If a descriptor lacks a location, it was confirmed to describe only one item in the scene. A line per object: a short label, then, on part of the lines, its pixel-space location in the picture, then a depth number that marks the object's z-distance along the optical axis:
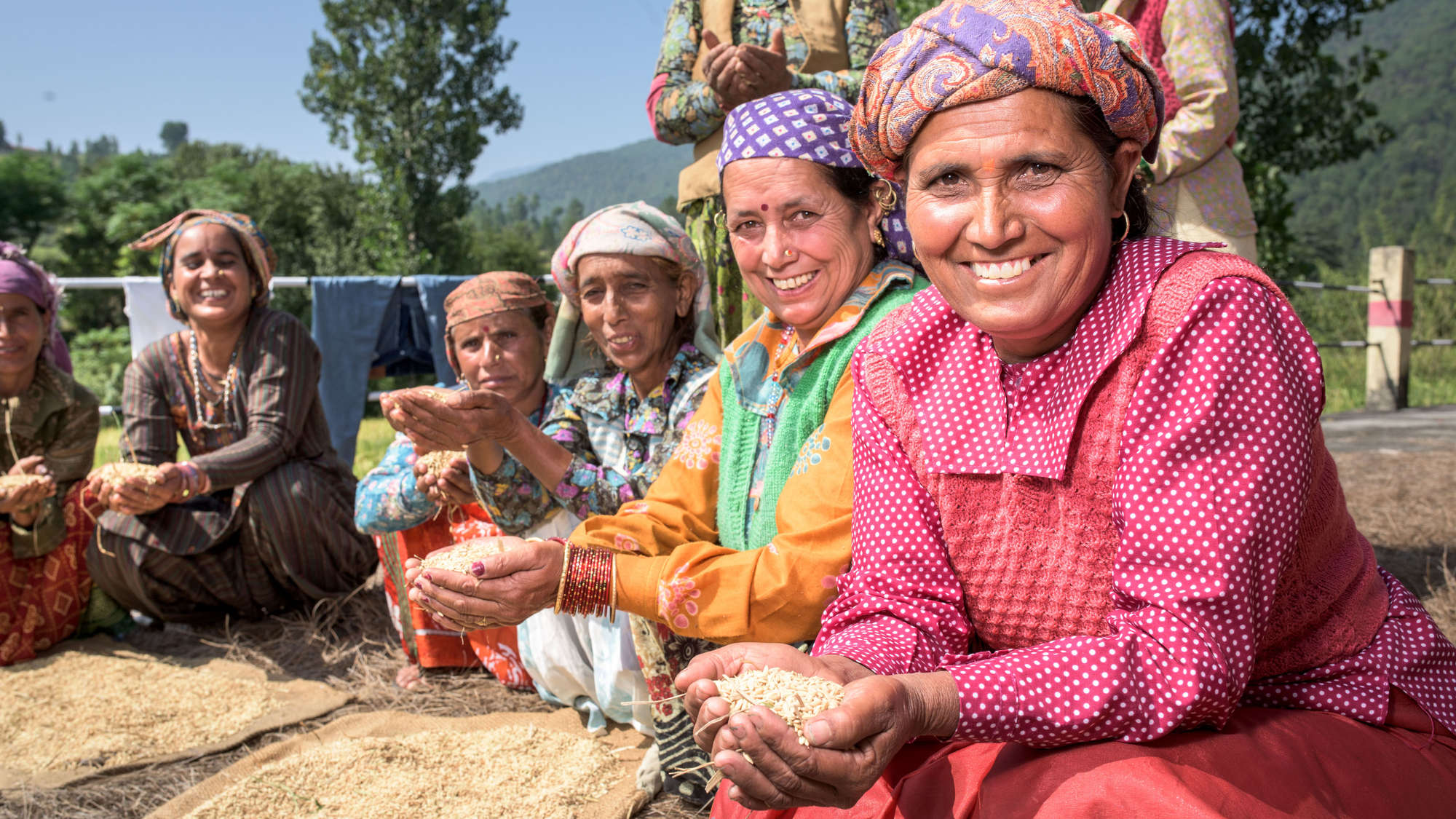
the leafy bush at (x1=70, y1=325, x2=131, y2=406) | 22.00
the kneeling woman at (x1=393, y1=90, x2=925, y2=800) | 1.95
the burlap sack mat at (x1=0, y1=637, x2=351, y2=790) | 2.94
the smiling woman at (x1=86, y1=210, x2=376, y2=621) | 4.04
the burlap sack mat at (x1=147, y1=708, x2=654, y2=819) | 2.57
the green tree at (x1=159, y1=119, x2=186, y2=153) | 173.50
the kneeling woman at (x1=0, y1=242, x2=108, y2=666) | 3.94
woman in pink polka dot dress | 1.34
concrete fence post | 9.09
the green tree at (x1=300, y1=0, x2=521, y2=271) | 25.73
